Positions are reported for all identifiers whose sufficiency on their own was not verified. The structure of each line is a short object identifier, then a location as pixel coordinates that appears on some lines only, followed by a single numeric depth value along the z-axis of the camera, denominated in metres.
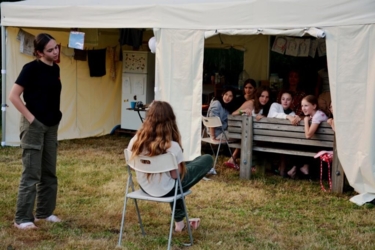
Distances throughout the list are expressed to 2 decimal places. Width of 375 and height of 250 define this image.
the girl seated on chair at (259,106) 7.65
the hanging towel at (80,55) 10.03
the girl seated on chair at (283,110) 7.20
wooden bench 6.54
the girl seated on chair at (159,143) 4.47
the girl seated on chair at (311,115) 6.55
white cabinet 10.70
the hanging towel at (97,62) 10.30
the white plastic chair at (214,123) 7.46
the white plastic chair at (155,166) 4.35
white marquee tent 6.08
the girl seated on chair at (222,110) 7.69
